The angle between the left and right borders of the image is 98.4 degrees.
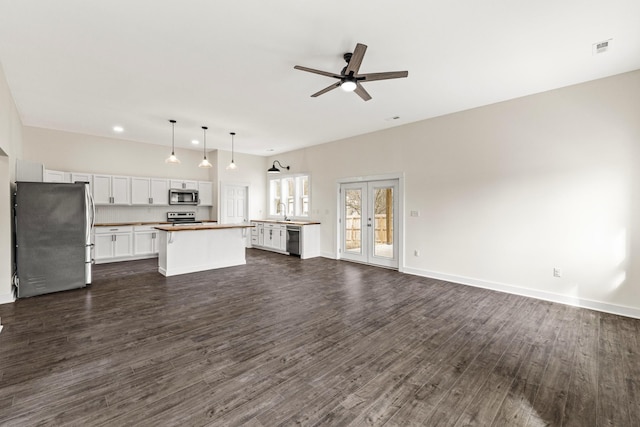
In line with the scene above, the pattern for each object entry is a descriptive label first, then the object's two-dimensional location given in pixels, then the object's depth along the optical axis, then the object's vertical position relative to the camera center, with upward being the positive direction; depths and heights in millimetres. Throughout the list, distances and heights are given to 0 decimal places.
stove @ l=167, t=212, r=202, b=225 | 7785 -171
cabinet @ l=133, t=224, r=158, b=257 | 6852 -719
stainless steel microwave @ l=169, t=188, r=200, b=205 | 7590 +432
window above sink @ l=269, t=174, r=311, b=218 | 8242 +516
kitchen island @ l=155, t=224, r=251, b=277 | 5348 -746
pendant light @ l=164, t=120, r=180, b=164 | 5301 +1828
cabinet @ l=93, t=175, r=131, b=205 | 6550 +543
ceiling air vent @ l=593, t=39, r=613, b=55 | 2883 +1770
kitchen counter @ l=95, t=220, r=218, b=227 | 6529 -278
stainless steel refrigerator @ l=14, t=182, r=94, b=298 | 4066 -377
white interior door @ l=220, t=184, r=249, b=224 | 8336 +248
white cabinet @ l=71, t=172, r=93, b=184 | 6293 +811
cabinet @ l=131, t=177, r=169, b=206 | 7043 +546
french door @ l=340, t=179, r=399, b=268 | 6059 -236
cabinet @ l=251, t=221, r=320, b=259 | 7242 -737
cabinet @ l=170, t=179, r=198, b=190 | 7639 +788
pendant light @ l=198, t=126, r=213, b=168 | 5762 +1828
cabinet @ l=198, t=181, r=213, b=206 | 8140 +589
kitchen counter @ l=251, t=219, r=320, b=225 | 7320 -283
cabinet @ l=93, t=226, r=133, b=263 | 6383 -739
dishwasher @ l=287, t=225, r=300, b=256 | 7324 -742
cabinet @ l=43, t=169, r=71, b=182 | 5955 +795
